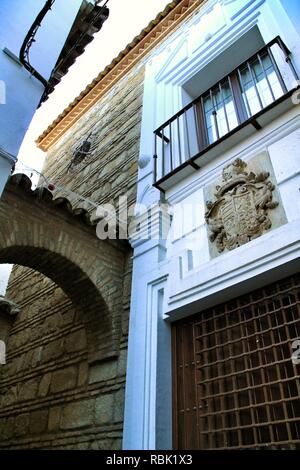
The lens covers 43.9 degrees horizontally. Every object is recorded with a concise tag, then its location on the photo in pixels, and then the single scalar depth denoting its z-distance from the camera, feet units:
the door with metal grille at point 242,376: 7.40
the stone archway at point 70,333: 10.45
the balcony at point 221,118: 11.14
